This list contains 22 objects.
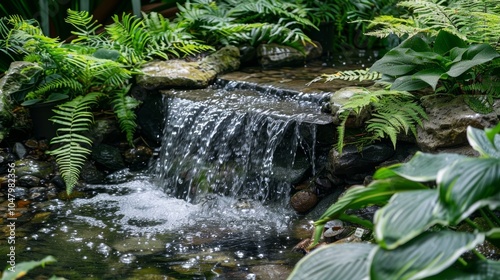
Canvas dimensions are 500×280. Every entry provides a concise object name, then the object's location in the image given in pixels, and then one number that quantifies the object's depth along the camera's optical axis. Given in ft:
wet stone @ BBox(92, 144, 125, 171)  18.53
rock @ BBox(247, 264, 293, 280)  11.60
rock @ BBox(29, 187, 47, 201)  16.85
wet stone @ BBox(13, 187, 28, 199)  16.92
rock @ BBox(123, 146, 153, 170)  19.01
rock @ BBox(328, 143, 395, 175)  14.17
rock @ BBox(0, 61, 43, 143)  18.08
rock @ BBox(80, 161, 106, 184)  17.98
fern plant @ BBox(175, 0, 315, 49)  21.53
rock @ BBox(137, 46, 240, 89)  19.03
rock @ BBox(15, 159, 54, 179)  17.67
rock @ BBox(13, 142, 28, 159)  18.31
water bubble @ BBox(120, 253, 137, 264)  12.51
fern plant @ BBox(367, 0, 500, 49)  13.23
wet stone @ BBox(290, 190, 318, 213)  15.06
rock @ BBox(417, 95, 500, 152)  12.66
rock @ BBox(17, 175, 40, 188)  17.38
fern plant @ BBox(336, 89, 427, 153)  13.15
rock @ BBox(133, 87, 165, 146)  19.24
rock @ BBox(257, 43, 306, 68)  21.58
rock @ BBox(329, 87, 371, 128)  14.19
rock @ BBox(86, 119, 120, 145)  18.57
